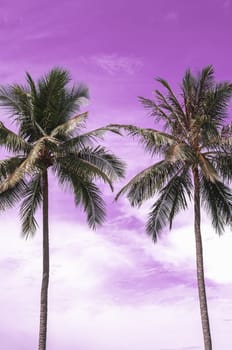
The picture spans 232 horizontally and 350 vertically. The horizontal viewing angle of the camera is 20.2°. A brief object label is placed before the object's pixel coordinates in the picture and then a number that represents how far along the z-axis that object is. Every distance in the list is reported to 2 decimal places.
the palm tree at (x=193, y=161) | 31.00
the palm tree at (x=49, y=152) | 29.80
